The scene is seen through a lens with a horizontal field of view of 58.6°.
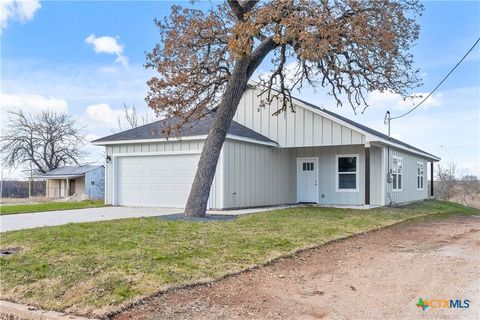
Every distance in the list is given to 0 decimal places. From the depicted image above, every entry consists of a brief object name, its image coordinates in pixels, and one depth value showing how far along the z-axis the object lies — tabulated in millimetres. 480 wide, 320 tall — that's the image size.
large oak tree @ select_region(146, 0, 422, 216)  10750
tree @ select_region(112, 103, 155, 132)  41719
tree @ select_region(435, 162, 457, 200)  31531
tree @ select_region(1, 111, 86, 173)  40000
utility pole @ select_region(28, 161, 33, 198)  37069
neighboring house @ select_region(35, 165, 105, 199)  34281
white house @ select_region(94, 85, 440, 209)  15078
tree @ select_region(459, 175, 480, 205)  30859
